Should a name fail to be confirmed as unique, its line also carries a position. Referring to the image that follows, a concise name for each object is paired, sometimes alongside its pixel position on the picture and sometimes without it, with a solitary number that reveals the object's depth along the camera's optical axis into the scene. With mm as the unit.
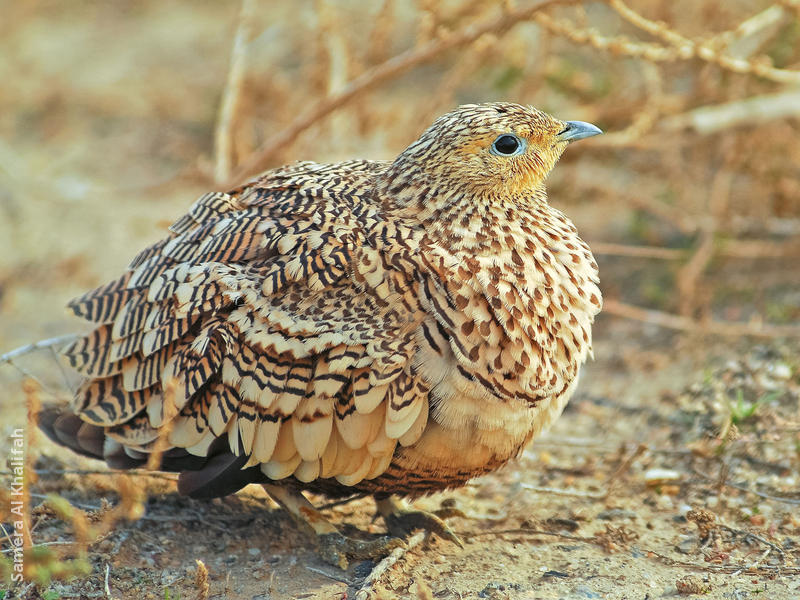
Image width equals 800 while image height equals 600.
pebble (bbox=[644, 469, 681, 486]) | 8414
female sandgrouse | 6461
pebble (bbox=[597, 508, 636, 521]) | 8014
